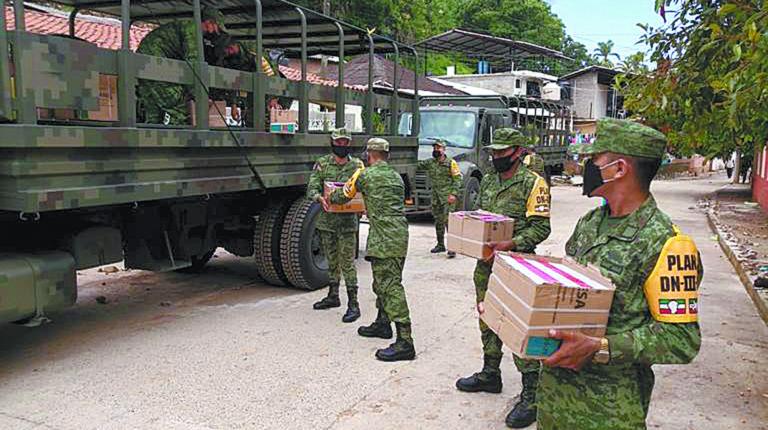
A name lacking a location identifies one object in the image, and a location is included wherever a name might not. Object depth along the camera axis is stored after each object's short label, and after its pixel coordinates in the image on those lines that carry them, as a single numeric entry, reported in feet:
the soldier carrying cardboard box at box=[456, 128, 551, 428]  12.00
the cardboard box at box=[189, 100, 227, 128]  16.92
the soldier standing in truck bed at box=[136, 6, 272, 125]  16.49
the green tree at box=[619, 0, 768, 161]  11.02
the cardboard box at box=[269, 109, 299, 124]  19.95
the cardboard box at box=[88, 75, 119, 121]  13.87
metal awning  109.91
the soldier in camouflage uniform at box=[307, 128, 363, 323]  18.71
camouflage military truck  12.11
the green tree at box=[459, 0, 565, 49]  153.07
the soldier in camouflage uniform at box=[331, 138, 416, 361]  15.37
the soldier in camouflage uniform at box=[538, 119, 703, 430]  6.33
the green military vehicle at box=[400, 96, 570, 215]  37.22
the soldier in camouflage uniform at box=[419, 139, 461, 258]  29.66
